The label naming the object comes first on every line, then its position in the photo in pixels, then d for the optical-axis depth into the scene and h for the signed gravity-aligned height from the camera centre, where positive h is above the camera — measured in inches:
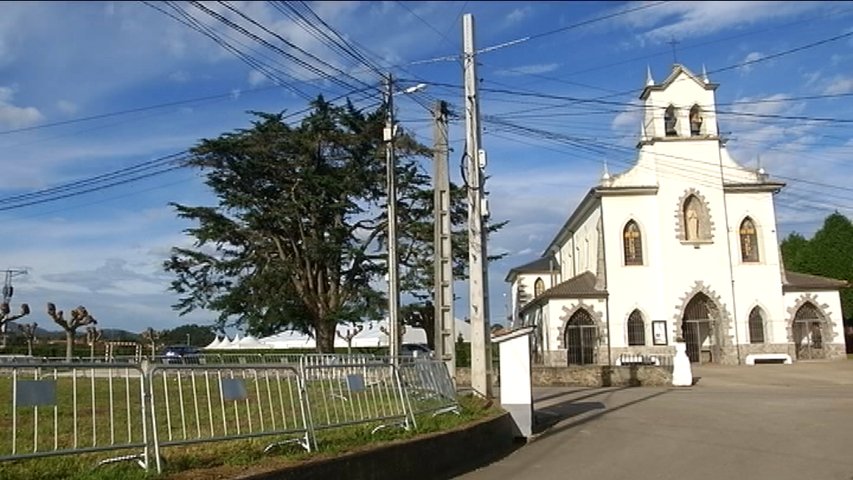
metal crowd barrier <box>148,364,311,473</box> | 316.8 -31.0
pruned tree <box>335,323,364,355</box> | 1599.2 -23.2
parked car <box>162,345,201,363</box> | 1823.3 -40.3
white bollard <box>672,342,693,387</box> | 1147.3 -86.0
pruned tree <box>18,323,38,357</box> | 2070.6 +21.8
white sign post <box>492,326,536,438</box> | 575.8 -43.9
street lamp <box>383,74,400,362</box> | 859.4 +83.3
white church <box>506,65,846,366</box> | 1657.2 +81.4
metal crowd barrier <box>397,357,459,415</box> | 473.7 -40.9
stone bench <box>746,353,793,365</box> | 1606.8 -105.6
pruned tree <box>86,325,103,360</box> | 1881.6 +3.8
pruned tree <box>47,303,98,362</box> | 1656.7 +37.8
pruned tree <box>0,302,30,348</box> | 1771.7 +61.1
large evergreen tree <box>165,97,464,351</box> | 1460.4 +191.0
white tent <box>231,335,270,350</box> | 2620.3 -51.5
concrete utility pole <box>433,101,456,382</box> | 649.0 +53.1
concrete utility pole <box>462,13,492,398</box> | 631.8 +40.1
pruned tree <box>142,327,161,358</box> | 2125.5 -8.3
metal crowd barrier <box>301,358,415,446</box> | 384.5 -36.3
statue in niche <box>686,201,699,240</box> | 1713.8 +182.5
